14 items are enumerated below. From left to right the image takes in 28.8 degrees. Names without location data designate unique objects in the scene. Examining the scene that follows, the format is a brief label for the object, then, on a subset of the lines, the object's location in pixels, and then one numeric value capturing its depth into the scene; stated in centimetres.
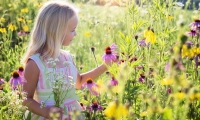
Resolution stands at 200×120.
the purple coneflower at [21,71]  224
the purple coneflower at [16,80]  200
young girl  206
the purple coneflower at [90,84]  202
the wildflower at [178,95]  86
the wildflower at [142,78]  219
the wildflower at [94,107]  180
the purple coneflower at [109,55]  213
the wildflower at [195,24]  216
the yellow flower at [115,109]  82
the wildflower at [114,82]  184
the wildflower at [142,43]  213
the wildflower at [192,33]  225
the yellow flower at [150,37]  161
